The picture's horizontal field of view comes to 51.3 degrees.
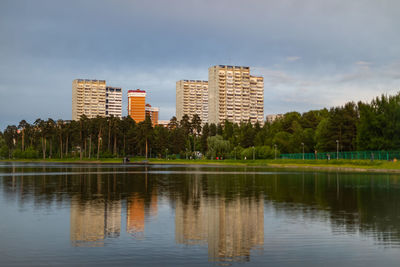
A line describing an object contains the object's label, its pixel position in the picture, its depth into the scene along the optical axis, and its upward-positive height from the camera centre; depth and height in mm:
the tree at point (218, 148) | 147750 -1602
